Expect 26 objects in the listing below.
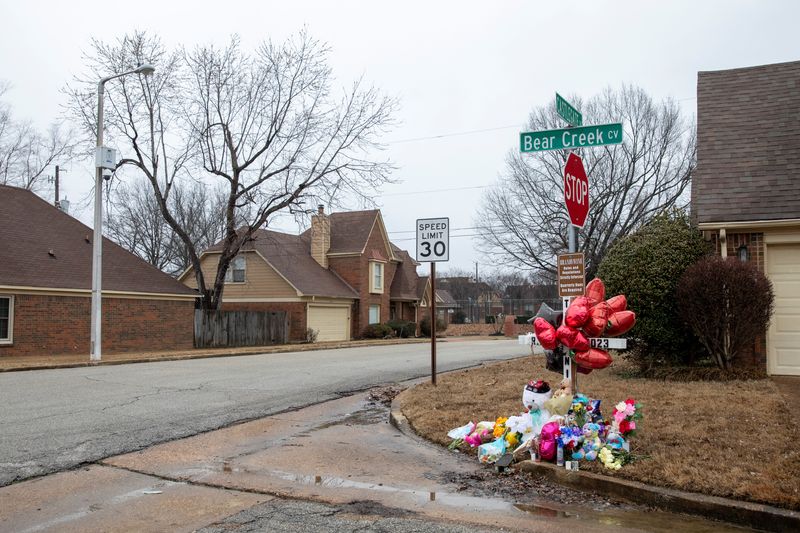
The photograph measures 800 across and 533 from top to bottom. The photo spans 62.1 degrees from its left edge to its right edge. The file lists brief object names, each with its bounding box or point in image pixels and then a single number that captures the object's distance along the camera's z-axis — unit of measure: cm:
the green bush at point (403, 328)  4231
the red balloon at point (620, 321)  659
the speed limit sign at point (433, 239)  1123
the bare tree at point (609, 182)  3316
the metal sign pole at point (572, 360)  650
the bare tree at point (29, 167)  4059
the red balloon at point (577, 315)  634
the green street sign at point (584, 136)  721
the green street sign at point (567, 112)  708
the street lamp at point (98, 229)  1897
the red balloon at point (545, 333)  647
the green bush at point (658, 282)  1109
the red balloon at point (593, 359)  638
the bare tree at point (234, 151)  2908
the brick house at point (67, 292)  2184
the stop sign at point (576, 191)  660
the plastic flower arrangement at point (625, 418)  616
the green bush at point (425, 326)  4544
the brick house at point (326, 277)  3578
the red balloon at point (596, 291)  672
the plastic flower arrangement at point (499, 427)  673
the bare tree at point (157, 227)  5069
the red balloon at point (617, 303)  670
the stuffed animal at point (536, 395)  636
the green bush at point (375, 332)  3984
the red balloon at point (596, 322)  638
